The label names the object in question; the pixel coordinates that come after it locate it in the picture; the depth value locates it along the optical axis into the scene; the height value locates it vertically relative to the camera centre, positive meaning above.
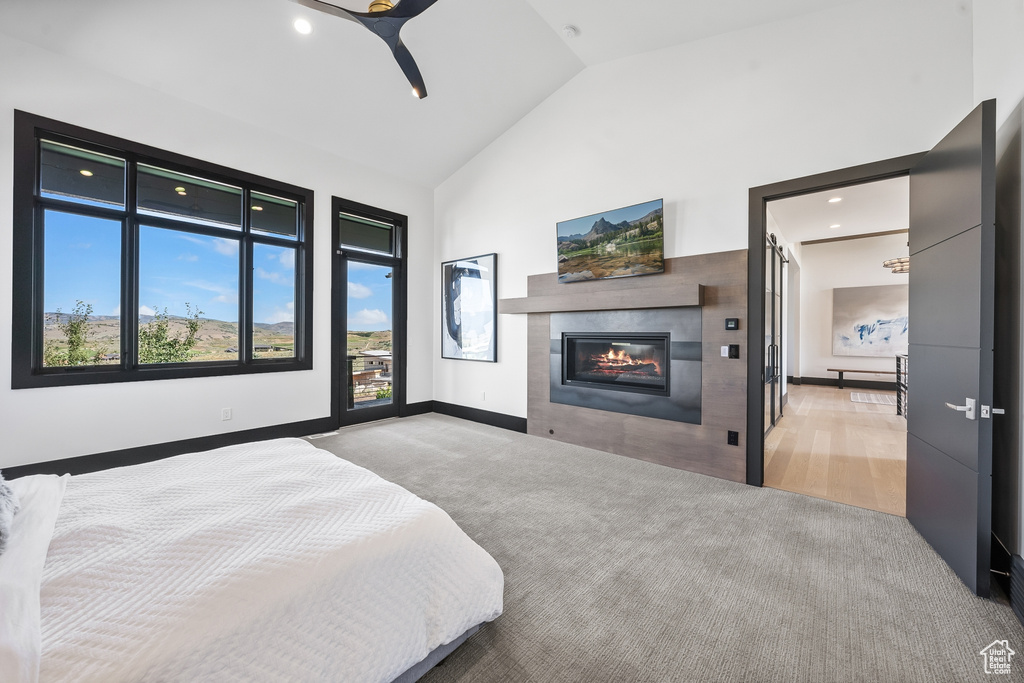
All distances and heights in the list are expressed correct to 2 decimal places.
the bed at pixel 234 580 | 0.91 -0.63
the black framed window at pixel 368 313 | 4.96 +0.33
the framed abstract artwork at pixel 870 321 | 7.86 +0.42
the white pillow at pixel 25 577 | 0.80 -0.59
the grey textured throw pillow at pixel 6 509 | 1.16 -0.53
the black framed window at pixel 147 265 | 3.18 +0.66
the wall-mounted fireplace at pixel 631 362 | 3.61 -0.21
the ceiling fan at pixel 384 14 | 2.33 +1.89
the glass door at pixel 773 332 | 4.55 +0.11
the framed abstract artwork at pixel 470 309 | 5.16 +0.40
